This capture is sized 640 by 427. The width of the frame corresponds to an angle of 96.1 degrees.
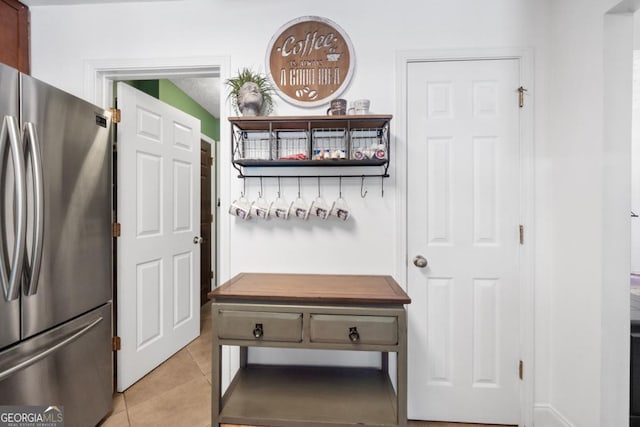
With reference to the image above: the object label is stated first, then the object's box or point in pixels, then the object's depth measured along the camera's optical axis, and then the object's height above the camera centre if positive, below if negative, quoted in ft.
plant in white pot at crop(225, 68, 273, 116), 5.21 +2.18
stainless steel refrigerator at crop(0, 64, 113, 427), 3.69 -0.62
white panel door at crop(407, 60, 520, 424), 5.42 -0.57
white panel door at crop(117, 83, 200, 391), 6.24 -0.56
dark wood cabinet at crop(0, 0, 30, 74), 5.46 +3.41
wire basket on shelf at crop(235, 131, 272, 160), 5.70 +1.26
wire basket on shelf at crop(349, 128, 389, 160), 5.00 +1.22
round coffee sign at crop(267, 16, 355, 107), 5.56 +2.90
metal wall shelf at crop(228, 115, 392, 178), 5.01 +1.27
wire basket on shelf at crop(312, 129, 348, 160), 5.54 +1.35
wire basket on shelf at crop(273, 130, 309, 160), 5.65 +1.31
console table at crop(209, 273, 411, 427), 4.06 -1.80
